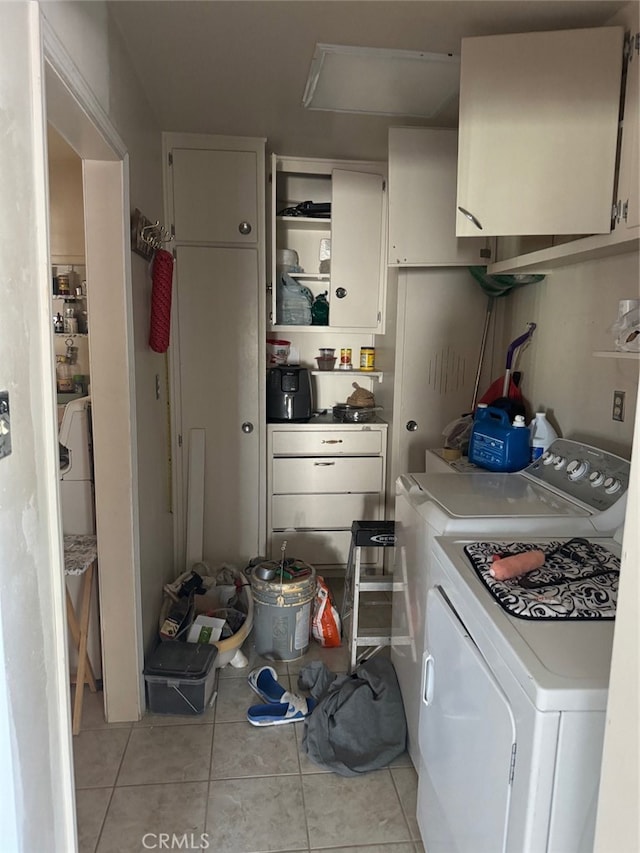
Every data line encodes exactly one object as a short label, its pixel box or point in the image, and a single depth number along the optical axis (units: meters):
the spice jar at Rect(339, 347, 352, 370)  3.27
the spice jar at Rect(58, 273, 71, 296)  2.76
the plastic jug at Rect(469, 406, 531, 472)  1.96
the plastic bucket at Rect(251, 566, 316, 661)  2.26
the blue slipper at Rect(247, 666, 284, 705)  2.06
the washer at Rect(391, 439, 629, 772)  1.43
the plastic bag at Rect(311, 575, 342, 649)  2.43
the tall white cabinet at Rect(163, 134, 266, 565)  2.61
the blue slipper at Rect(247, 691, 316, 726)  1.95
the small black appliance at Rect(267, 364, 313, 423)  2.87
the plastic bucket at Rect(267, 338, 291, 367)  3.15
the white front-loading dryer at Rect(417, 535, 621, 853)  0.81
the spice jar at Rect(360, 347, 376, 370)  3.18
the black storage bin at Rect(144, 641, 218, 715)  1.96
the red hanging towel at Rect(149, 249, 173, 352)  2.08
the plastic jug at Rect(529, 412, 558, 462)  1.98
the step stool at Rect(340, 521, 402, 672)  2.11
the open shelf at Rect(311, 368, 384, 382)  3.12
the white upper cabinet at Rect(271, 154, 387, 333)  2.81
